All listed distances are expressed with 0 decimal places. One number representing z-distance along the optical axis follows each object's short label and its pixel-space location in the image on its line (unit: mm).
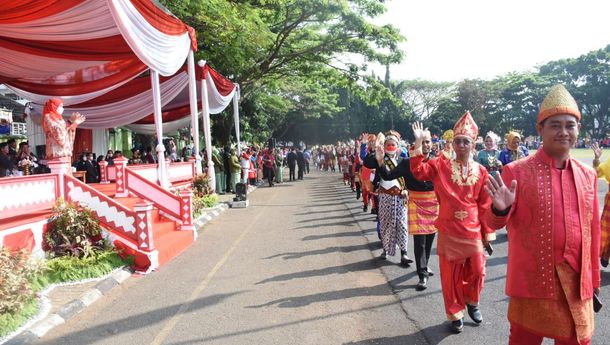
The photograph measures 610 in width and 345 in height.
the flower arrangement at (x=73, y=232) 6559
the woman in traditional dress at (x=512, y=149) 8516
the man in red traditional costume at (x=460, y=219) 4301
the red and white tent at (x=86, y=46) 7121
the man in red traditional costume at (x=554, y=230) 2551
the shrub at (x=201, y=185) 13681
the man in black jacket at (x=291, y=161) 26500
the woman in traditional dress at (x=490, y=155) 8555
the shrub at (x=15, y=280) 4504
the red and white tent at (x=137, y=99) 13289
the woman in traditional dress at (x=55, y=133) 7574
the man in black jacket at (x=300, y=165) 27338
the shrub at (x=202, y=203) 11836
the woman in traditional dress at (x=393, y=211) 6492
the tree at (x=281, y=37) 14320
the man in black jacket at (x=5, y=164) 9469
